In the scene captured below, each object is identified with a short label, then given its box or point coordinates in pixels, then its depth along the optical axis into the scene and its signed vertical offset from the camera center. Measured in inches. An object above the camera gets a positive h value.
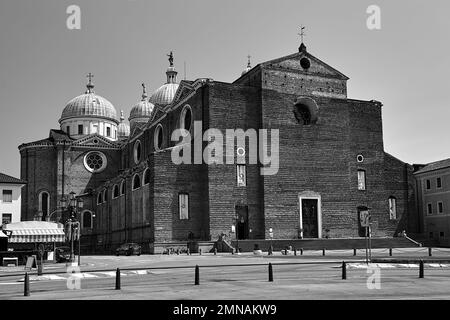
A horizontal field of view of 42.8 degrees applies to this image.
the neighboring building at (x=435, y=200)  2290.0 +57.0
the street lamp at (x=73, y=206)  1323.9 +35.2
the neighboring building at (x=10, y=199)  2137.6 +85.1
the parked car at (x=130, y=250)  1861.5 -98.4
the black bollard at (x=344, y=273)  781.9 -78.0
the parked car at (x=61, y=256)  1558.8 -97.1
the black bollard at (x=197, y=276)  724.7 -73.5
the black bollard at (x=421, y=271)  798.6 -79.2
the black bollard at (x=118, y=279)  677.9 -69.7
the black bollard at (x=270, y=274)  750.1 -74.6
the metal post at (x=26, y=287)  629.9 -72.2
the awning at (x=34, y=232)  1535.4 -29.2
